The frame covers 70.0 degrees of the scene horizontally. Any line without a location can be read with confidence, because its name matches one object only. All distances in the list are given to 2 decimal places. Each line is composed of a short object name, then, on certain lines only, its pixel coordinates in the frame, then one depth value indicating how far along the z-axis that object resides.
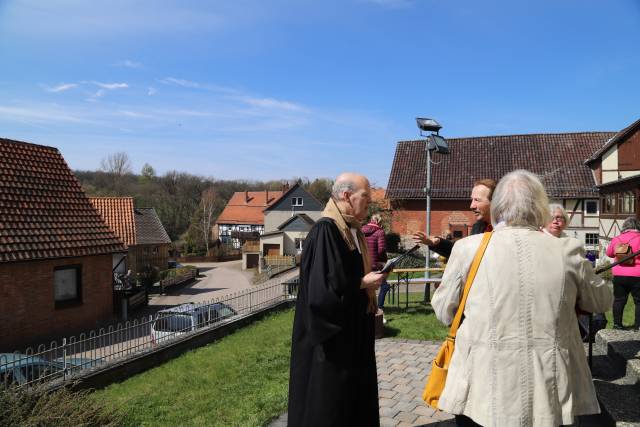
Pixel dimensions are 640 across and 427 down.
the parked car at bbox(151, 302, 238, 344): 9.85
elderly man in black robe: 2.88
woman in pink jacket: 5.69
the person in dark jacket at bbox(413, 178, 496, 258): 3.94
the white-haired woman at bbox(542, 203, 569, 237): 4.82
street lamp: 9.92
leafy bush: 3.90
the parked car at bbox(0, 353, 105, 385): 6.58
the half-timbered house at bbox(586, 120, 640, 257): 18.89
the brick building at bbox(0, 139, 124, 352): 13.86
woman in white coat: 2.25
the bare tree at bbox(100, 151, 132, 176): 77.62
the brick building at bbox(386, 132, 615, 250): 27.67
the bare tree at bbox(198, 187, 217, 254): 63.67
